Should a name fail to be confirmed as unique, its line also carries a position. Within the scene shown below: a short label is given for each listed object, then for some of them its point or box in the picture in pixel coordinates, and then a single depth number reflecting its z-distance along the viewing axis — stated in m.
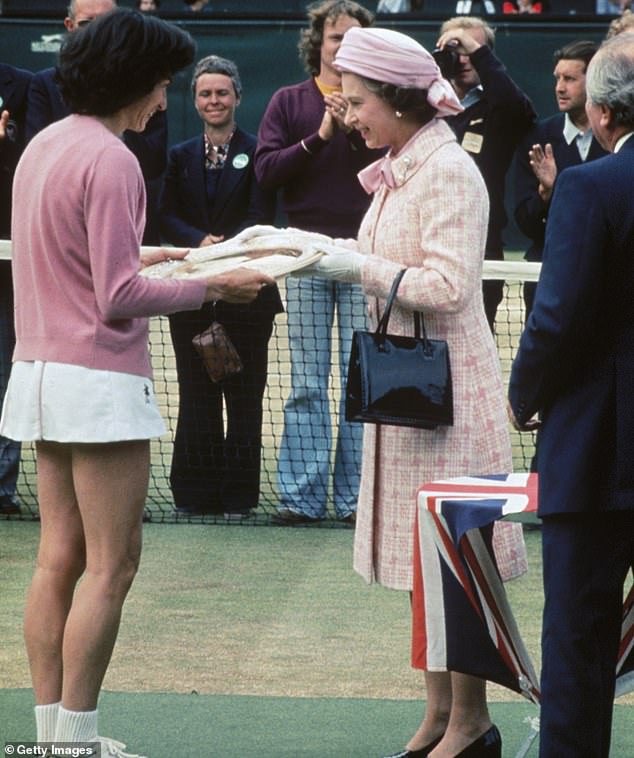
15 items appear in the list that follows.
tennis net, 13.45
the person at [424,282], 7.50
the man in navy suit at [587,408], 6.06
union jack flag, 7.17
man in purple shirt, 13.29
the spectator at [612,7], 28.03
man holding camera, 13.47
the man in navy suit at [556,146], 13.24
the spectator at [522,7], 30.15
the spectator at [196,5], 28.99
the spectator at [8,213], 13.34
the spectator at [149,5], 27.58
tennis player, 6.86
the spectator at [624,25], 13.18
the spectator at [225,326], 13.69
